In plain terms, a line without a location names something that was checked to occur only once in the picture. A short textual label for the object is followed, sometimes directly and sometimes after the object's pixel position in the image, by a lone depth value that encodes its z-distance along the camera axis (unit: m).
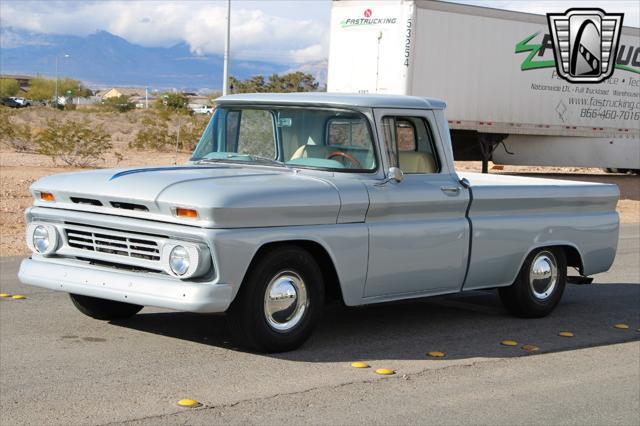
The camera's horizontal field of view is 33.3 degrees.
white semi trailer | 23.22
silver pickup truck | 6.50
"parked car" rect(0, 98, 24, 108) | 68.93
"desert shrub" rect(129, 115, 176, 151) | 32.09
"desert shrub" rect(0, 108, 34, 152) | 28.44
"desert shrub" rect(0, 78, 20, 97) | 89.56
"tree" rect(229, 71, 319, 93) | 56.22
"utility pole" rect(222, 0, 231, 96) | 27.83
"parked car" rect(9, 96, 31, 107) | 75.55
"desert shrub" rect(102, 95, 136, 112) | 70.69
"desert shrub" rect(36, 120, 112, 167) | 24.53
